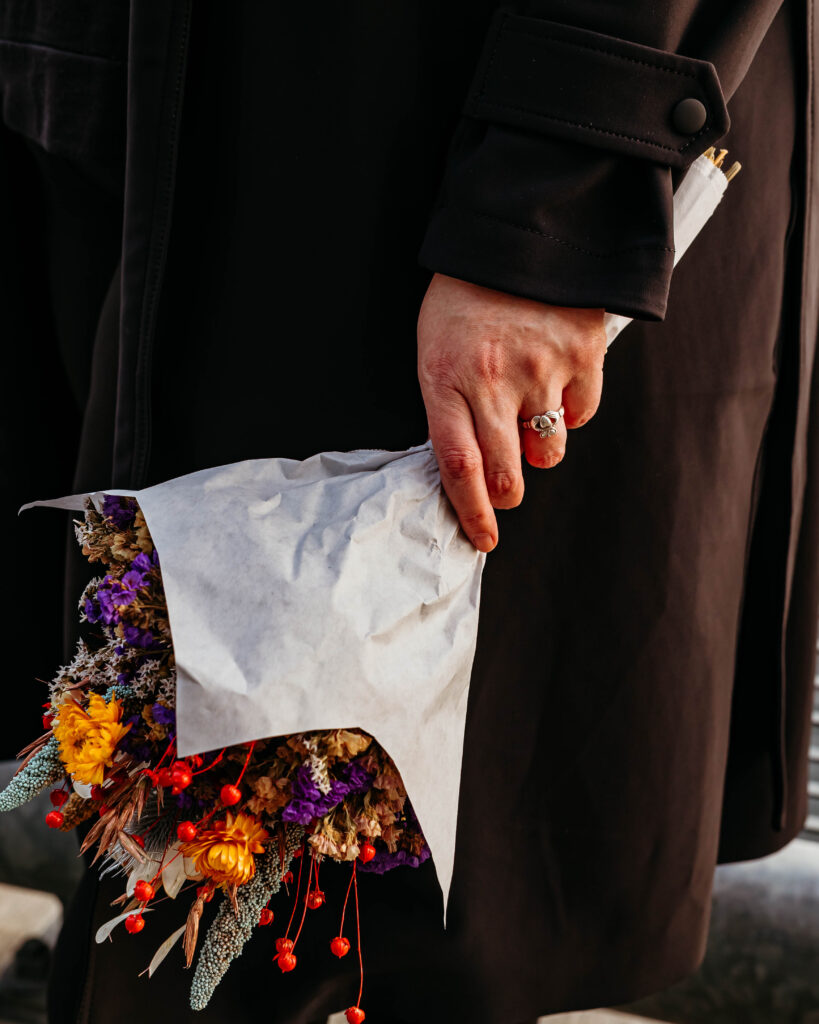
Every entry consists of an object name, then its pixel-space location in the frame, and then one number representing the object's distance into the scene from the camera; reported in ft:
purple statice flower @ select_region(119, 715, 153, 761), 2.46
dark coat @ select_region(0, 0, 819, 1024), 2.67
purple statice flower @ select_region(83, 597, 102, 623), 2.60
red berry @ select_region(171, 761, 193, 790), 2.25
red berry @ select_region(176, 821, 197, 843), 2.30
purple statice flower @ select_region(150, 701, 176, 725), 2.35
